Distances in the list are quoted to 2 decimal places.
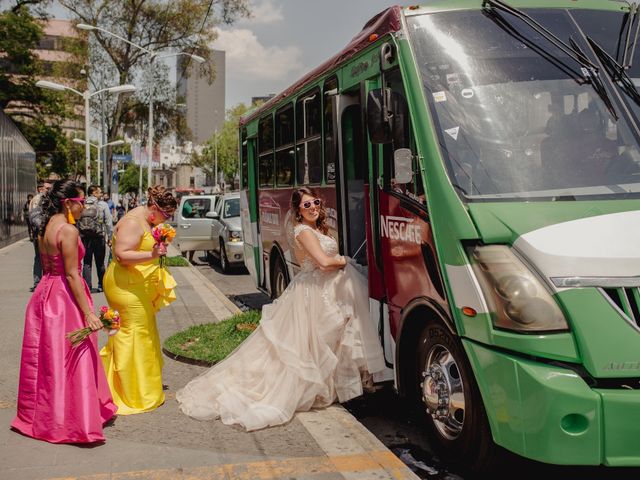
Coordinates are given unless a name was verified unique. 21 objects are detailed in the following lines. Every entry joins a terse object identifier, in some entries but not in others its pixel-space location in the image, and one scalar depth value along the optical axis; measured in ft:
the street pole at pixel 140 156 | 140.20
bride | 18.37
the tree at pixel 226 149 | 307.78
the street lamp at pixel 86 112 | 103.73
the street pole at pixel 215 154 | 322.98
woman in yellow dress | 18.31
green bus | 12.11
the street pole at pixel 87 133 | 108.27
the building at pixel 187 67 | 127.08
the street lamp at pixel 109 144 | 125.70
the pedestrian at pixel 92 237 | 40.35
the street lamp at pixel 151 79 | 107.55
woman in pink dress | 15.89
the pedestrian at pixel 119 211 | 127.43
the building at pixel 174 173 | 546.26
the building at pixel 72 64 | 126.00
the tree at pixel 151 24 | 122.11
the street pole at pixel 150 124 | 106.52
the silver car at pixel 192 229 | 61.62
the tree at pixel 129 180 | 449.48
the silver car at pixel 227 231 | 54.44
